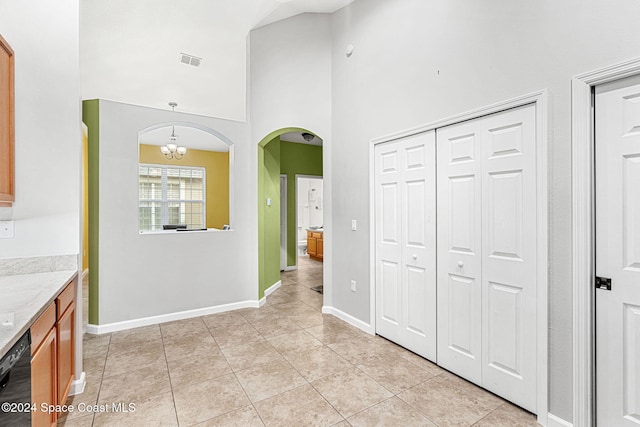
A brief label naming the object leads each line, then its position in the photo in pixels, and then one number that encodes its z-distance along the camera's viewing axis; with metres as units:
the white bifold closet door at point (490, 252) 2.06
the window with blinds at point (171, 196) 8.09
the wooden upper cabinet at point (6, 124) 1.99
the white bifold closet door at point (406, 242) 2.77
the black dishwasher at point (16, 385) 1.16
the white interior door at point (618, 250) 1.65
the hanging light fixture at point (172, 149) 6.39
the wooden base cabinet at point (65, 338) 1.89
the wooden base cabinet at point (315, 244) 8.34
